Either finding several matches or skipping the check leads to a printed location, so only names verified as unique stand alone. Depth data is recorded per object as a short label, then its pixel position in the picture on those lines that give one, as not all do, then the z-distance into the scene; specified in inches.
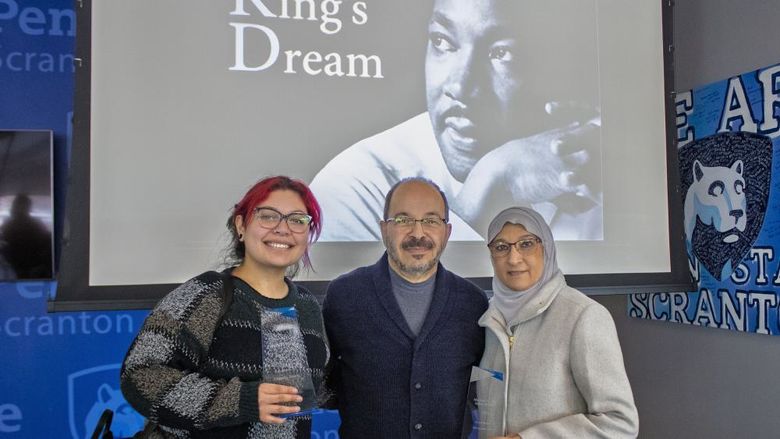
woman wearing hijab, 51.7
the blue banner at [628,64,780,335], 92.2
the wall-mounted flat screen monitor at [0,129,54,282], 117.6
